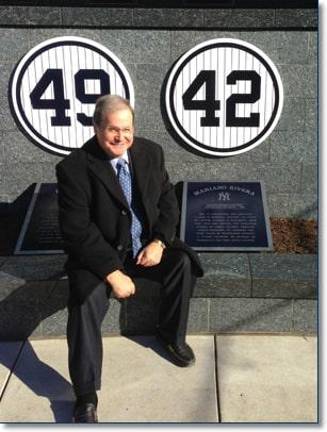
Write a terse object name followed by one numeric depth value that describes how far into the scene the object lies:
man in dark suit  2.68
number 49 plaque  4.33
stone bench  3.35
